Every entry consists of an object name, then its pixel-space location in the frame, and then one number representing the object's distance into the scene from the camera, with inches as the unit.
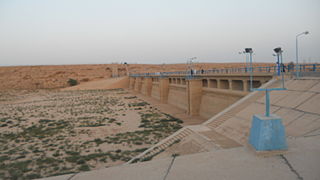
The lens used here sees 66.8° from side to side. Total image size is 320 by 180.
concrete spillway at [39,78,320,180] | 257.4
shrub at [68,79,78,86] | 3755.2
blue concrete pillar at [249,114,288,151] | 300.4
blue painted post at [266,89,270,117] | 320.3
